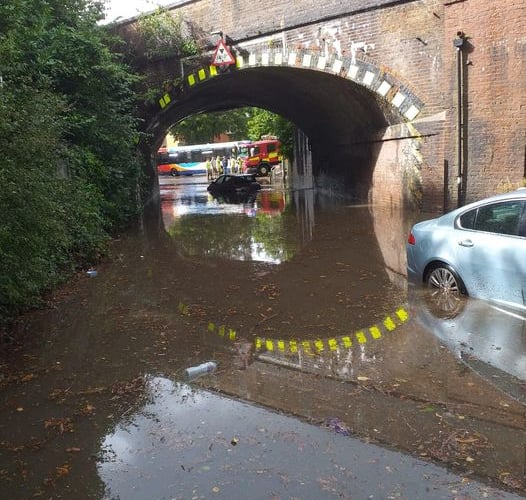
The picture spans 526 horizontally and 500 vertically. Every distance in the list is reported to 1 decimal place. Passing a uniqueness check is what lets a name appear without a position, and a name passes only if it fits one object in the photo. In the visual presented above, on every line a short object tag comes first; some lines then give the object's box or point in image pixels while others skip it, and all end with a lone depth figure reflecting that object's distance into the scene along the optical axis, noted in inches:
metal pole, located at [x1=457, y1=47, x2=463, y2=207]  527.5
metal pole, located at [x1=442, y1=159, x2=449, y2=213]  554.6
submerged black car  1242.0
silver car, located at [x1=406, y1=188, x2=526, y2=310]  239.6
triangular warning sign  675.4
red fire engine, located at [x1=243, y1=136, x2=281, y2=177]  1919.3
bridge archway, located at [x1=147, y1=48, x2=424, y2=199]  605.0
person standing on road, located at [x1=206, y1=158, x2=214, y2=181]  1968.5
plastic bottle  200.8
